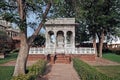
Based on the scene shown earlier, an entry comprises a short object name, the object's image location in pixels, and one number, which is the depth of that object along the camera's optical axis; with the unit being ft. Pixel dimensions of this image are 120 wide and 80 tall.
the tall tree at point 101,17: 44.90
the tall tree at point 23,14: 15.71
